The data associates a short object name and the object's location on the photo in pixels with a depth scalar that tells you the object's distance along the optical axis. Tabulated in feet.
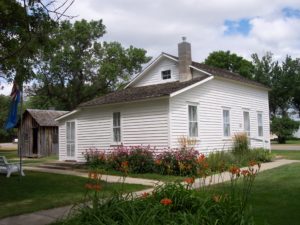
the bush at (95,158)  59.90
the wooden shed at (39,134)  101.35
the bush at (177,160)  48.44
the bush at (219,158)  50.32
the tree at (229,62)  178.91
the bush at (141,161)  52.85
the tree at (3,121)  181.94
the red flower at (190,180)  18.44
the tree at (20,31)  27.37
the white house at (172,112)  56.18
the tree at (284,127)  142.10
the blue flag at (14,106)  45.65
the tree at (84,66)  145.69
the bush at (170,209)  15.61
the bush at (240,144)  65.05
